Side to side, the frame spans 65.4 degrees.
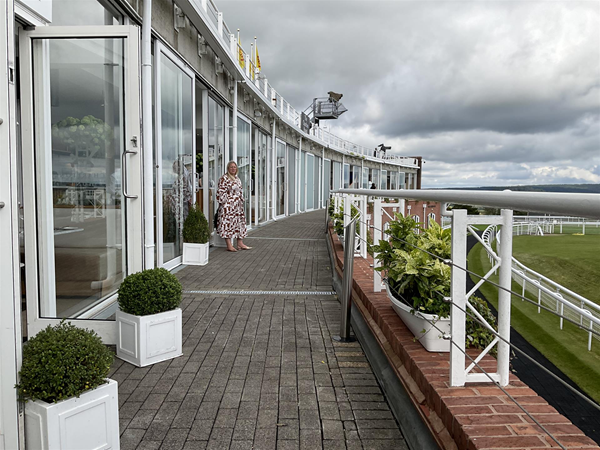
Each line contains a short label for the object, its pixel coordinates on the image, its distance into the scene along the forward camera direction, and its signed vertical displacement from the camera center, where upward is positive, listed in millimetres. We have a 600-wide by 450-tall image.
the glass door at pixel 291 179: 19845 +738
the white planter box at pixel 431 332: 2486 -720
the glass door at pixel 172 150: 6301 +671
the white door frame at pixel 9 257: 2109 -292
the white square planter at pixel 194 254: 7316 -922
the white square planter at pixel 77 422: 2109 -1064
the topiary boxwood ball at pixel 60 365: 2141 -807
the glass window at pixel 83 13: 3990 +1713
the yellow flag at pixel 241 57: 12251 +3685
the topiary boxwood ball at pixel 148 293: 3414 -732
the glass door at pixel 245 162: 11867 +904
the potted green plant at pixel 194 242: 7324 -737
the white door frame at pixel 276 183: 16625 +485
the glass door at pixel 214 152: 9414 +910
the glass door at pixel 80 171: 3457 +191
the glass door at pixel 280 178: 17609 +688
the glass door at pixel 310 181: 23745 +825
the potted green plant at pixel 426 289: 2498 -547
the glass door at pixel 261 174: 14405 +707
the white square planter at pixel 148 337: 3379 -1054
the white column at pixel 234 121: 10648 +1697
